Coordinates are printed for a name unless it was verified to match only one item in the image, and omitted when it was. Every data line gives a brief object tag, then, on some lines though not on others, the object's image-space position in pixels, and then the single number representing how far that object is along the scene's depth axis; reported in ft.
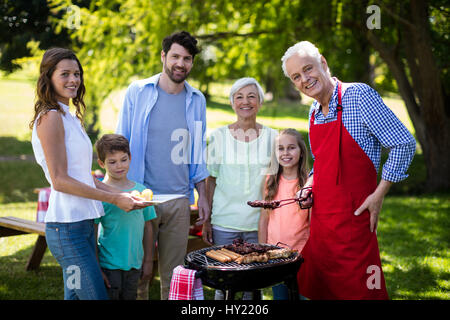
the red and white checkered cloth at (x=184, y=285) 8.59
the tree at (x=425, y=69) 27.96
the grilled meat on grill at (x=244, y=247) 9.38
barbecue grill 8.30
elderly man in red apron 8.86
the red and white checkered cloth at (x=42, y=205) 20.75
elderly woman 11.50
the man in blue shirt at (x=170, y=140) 11.82
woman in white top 8.87
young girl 10.89
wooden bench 14.94
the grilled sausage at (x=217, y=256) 8.80
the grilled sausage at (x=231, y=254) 8.92
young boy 10.85
